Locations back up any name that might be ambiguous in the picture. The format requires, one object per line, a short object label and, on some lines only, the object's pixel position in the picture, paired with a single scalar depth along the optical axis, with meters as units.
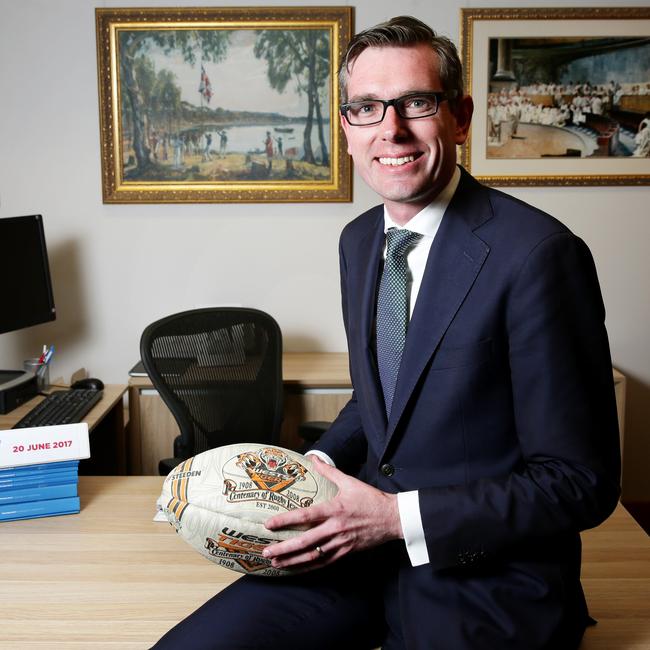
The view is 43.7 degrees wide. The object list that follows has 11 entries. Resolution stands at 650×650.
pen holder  3.08
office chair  2.50
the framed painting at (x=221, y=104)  3.23
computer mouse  3.02
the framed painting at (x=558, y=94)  3.25
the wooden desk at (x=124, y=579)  1.44
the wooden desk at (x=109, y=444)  3.10
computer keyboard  2.58
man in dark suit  1.23
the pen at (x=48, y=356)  3.06
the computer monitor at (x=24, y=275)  2.97
